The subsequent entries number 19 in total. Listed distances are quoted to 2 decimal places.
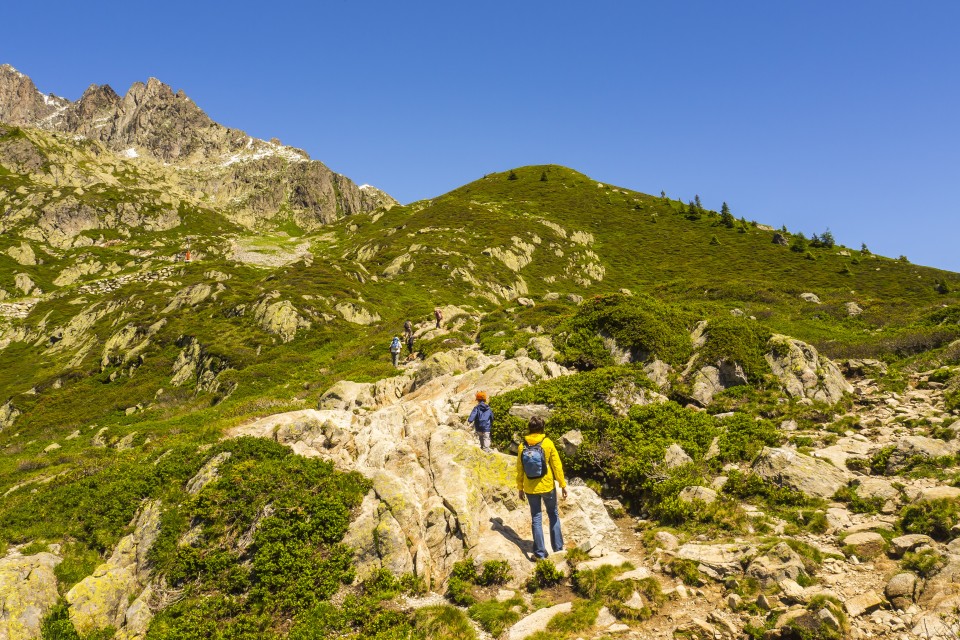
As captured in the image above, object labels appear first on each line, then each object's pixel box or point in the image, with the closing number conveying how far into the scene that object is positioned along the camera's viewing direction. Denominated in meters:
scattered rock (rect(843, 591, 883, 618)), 7.78
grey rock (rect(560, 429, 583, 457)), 14.83
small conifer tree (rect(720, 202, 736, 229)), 97.18
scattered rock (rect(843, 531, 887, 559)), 9.42
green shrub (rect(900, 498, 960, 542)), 9.20
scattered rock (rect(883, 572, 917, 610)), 7.81
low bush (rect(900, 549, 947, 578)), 8.12
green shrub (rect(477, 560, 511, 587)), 10.51
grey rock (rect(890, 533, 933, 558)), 9.02
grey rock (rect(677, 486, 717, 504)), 12.44
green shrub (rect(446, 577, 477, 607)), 10.05
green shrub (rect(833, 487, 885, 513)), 10.94
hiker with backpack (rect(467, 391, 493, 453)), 15.16
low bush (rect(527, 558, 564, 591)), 10.30
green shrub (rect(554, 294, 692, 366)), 21.03
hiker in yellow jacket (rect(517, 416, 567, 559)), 11.06
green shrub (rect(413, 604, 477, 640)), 8.97
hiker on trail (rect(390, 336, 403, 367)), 27.92
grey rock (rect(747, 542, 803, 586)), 8.84
